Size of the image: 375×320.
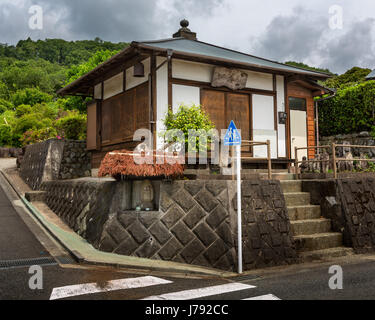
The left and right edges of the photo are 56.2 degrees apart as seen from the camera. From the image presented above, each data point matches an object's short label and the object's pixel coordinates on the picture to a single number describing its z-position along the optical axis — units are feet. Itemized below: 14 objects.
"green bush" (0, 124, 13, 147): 104.73
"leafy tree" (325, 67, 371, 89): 92.24
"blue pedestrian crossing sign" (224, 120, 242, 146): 22.49
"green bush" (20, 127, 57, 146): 67.14
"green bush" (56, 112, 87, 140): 62.49
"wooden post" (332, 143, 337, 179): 29.35
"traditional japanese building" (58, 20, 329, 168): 35.32
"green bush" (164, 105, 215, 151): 31.86
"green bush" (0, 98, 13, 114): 155.50
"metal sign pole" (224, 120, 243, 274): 21.56
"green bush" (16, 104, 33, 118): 120.47
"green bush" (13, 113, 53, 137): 92.06
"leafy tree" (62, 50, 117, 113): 85.30
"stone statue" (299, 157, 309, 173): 37.70
